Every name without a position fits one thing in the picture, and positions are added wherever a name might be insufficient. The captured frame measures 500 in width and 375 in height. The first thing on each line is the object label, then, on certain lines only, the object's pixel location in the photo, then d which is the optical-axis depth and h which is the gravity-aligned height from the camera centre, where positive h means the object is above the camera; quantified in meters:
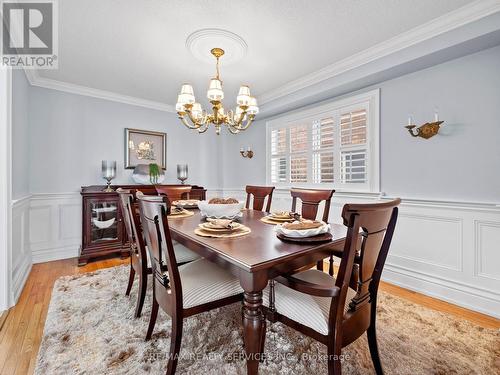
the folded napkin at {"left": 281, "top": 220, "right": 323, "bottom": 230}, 1.40 -0.23
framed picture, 3.95 +0.67
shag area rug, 1.40 -1.04
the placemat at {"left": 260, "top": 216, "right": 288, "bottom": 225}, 1.92 -0.28
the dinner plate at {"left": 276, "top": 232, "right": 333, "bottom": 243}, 1.33 -0.29
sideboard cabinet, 3.24 -0.53
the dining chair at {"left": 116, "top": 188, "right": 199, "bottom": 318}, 1.77 -0.49
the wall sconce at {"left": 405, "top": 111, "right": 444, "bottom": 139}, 2.30 +0.56
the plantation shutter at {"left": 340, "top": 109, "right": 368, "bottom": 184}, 2.99 +0.50
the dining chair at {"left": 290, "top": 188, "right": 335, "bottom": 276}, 2.20 -0.13
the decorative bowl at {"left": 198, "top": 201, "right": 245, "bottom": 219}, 1.94 -0.18
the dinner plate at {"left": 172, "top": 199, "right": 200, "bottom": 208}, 2.63 -0.18
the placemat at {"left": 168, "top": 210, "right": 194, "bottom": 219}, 2.12 -0.25
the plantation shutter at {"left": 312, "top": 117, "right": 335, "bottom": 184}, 3.36 +0.52
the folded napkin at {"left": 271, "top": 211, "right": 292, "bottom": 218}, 2.02 -0.23
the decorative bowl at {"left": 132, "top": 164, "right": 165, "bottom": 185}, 3.86 +0.20
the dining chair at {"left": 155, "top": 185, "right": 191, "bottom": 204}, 2.93 -0.05
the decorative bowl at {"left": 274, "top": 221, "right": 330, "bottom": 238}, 1.35 -0.26
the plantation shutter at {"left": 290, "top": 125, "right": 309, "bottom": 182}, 3.72 +0.53
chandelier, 2.17 +0.75
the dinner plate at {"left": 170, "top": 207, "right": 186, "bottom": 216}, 2.21 -0.24
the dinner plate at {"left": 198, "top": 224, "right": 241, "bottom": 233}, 1.50 -0.27
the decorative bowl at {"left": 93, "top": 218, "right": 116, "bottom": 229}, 3.35 -0.50
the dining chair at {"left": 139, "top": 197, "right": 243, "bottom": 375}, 1.25 -0.57
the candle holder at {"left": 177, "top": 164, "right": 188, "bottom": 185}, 4.32 +0.27
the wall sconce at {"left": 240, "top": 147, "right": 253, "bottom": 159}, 4.53 +0.64
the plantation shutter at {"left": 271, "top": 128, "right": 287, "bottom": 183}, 4.06 +0.52
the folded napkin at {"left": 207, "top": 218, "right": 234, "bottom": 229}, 1.53 -0.24
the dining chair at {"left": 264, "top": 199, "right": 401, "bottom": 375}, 1.01 -0.56
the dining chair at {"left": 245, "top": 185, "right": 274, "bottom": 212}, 2.78 -0.10
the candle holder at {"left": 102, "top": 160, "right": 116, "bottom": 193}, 3.53 +0.23
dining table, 1.07 -0.34
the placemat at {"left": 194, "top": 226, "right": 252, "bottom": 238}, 1.44 -0.29
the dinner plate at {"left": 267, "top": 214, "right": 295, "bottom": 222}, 1.96 -0.27
